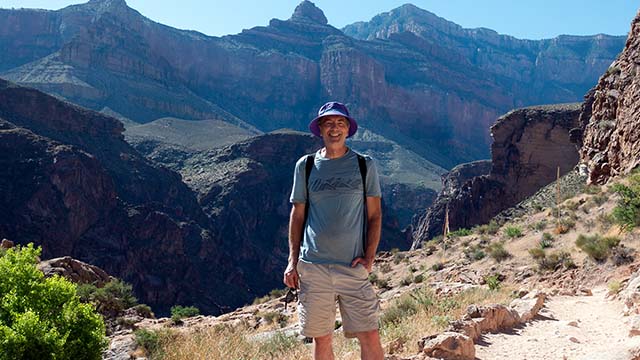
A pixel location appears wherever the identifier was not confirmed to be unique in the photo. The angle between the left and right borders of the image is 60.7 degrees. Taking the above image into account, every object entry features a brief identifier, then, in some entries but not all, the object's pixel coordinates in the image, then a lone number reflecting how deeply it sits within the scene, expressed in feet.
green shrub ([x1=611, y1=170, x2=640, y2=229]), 40.86
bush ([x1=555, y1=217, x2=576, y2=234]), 55.42
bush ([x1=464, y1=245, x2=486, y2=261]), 61.46
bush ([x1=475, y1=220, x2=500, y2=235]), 75.98
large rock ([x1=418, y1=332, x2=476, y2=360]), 17.72
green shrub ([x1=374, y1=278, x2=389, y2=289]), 66.59
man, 13.34
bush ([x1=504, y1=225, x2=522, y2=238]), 64.63
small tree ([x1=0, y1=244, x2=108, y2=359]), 17.44
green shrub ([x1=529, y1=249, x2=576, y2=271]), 43.45
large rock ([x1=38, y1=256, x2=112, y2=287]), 62.88
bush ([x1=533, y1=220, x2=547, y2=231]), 61.70
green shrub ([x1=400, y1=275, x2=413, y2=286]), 62.79
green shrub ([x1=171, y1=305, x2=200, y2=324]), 64.05
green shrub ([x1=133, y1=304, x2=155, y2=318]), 69.67
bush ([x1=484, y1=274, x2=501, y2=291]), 41.07
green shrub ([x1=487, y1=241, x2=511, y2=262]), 56.75
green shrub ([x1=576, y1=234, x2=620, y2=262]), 39.88
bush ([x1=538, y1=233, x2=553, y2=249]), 53.06
